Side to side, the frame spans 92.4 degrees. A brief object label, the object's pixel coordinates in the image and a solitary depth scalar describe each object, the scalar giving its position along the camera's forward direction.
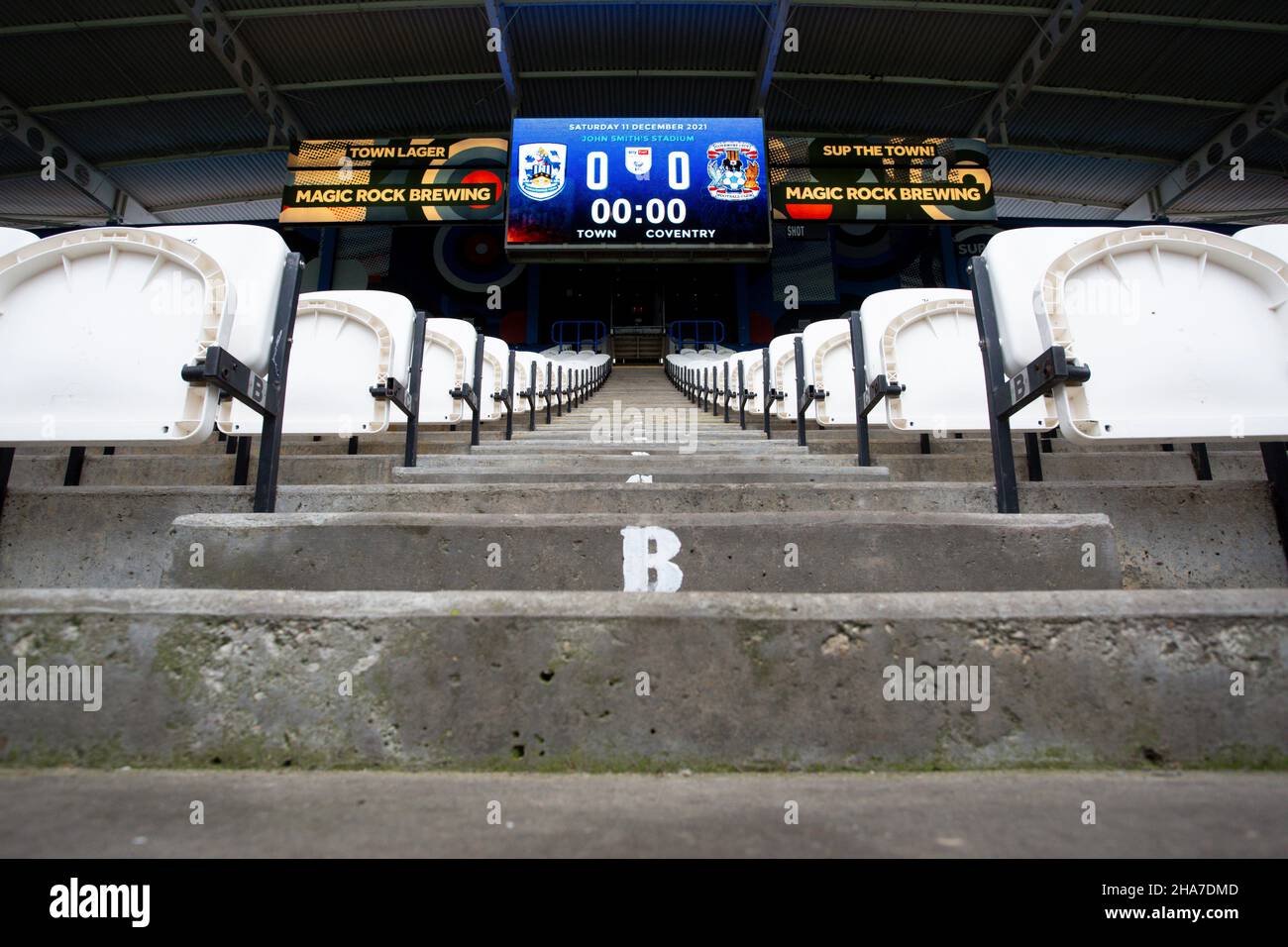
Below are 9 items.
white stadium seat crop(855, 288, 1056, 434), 2.32
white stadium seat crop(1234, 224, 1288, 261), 1.98
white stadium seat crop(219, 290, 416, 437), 2.27
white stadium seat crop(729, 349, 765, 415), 4.91
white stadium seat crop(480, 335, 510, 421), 4.23
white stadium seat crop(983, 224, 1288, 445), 1.41
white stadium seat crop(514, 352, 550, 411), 5.09
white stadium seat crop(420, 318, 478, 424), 3.37
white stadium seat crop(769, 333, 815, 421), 4.20
